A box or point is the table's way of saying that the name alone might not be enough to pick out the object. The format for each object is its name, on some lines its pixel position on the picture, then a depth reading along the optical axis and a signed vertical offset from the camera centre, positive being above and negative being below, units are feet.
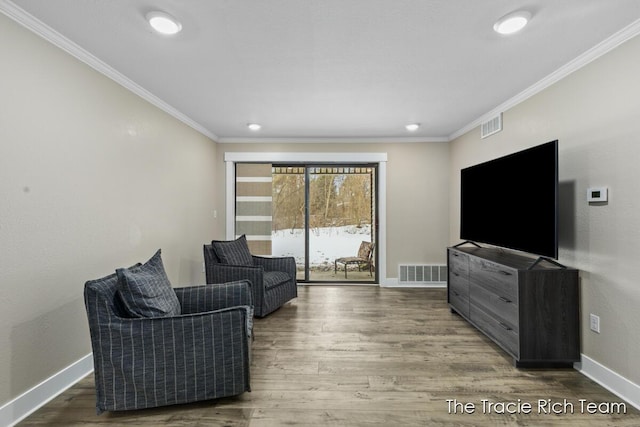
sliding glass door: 17.11 +0.13
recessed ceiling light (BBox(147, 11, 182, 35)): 6.04 +3.83
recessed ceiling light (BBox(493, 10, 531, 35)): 6.04 +3.86
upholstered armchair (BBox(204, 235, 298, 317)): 11.62 -2.24
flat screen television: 7.85 +0.45
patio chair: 17.11 -2.39
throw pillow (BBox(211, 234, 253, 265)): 12.47 -1.50
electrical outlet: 7.57 -2.59
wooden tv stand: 7.95 -2.52
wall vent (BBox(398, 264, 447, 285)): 16.40 -3.04
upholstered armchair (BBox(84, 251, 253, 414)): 6.13 -2.67
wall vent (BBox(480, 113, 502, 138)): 11.69 +3.50
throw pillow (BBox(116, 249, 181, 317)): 6.36 -1.65
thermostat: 7.32 +0.52
